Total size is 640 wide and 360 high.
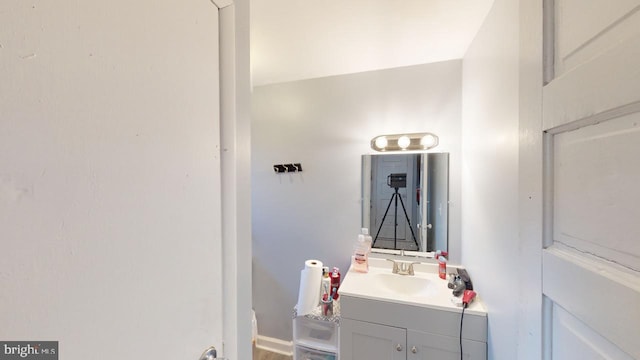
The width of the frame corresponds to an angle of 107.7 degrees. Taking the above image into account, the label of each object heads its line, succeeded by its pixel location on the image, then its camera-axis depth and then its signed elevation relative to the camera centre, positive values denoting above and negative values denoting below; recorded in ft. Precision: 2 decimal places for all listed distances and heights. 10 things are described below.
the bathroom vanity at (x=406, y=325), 3.88 -2.64
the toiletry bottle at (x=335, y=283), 5.26 -2.43
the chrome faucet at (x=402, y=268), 5.27 -2.08
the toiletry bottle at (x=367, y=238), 5.53 -1.46
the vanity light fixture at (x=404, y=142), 5.27 +0.80
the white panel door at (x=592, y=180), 1.10 -0.03
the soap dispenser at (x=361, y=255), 5.37 -1.81
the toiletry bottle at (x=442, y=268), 5.05 -1.99
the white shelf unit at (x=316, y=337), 5.04 -3.59
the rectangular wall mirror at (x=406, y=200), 5.34 -0.57
